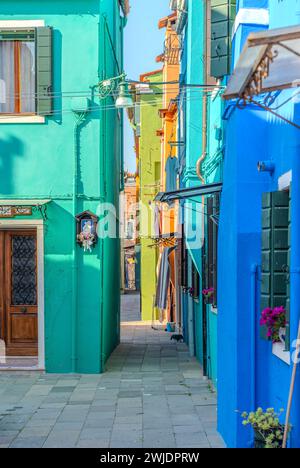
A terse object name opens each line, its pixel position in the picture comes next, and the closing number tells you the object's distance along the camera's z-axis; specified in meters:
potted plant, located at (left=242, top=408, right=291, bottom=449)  5.24
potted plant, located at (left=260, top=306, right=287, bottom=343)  5.71
